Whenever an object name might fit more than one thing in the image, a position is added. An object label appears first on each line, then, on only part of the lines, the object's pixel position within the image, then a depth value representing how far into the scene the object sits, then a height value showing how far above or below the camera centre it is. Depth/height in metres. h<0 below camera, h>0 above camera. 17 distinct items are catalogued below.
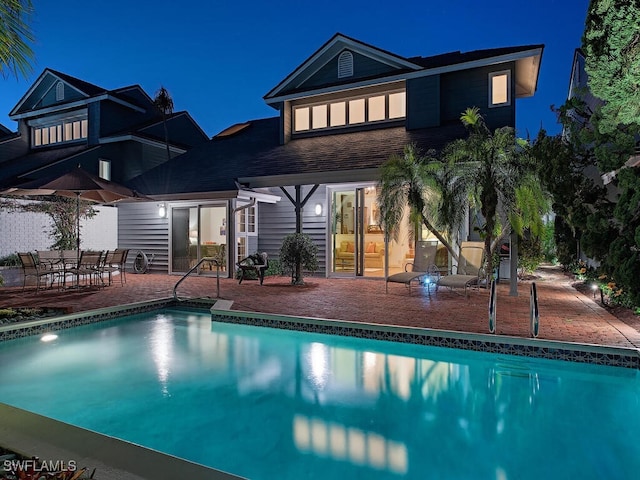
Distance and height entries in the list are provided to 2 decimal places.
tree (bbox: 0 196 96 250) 13.40 +0.46
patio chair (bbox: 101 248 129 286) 11.63 -0.63
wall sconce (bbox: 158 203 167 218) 14.97 +0.80
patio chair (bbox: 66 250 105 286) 10.80 -0.69
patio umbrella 10.08 +1.09
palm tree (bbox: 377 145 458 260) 10.10 +1.02
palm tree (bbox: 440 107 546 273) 9.14 +1.06
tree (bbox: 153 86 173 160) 21.39 +6.26
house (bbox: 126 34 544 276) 12.49 +2.31
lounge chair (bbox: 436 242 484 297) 10.17 -0.60
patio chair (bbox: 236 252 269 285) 12.01 -0.88
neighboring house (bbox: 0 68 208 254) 19.44 +4.69
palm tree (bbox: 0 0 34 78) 4.59 +2.06
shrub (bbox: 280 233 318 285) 11.46 -0.50
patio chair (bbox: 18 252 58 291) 10.28 -0.77
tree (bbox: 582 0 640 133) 5.09 +2.10
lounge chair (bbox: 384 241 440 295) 10.67 -0.57
